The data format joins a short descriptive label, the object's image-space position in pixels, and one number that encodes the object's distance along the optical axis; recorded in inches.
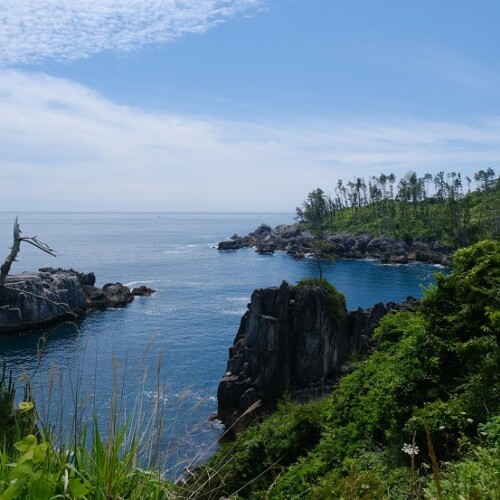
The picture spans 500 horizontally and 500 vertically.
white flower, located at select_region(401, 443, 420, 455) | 152.4
